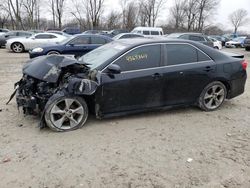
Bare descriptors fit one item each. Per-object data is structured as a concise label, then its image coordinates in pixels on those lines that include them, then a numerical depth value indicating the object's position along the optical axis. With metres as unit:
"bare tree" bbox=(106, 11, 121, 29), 40.87
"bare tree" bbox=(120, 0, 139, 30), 42.33
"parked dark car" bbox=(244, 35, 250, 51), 16.29
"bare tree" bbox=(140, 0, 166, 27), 44.34
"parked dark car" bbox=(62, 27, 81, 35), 24.10
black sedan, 3.09
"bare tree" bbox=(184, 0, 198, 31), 44.63
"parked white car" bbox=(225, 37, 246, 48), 20.86
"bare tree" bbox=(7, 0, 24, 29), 36.97
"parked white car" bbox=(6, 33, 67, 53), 12.30
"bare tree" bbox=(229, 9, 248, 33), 68.24
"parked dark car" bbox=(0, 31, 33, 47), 14.52
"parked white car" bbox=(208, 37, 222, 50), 15.66
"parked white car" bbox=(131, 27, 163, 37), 17.20
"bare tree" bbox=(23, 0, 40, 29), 39.42
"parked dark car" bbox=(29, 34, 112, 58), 8.39
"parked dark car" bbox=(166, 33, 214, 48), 12.48
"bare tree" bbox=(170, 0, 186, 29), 46.51
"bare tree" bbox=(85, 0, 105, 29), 38.72
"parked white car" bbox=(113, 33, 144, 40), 12.34
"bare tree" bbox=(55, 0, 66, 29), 40.57
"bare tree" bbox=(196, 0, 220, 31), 43.85
